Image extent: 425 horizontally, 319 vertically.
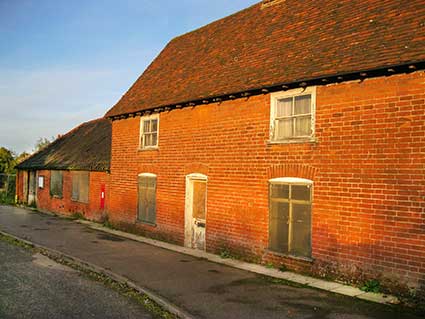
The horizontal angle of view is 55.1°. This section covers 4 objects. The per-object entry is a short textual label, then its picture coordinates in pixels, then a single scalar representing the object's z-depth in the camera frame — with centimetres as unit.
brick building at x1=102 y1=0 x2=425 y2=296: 818
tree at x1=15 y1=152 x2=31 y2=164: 3930
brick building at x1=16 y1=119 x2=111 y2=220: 1966
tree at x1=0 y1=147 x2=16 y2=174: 3791
